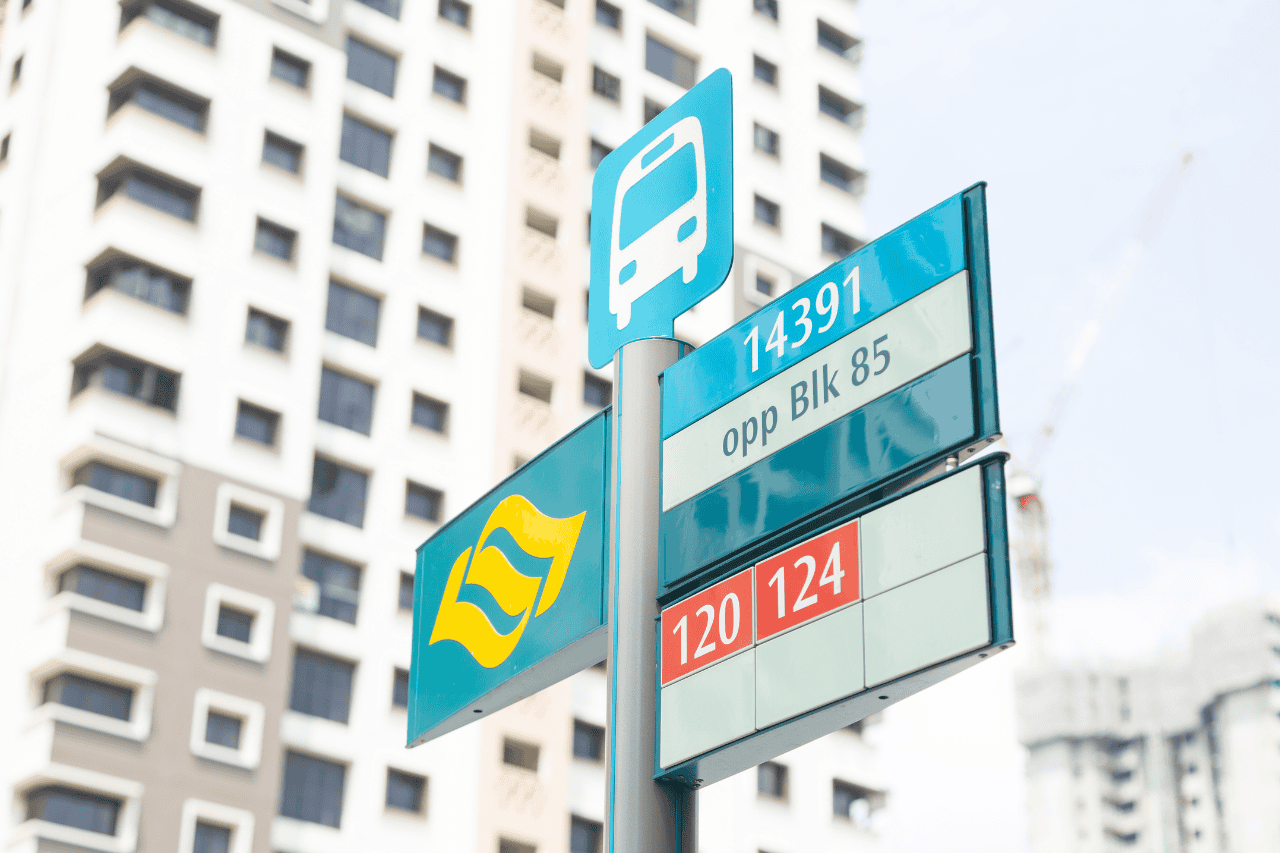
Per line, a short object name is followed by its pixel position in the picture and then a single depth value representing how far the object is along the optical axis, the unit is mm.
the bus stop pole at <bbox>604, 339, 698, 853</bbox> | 6008
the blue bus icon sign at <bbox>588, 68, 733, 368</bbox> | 6699
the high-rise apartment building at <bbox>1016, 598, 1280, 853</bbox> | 138375
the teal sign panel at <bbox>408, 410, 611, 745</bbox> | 6711
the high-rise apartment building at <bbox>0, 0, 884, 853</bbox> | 38344
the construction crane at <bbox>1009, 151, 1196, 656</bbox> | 159625
